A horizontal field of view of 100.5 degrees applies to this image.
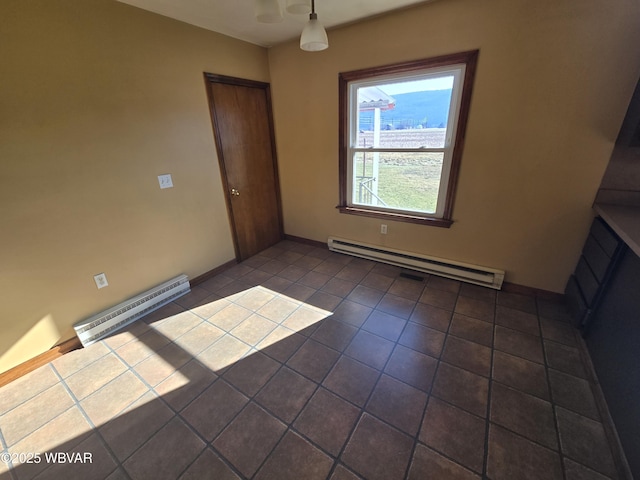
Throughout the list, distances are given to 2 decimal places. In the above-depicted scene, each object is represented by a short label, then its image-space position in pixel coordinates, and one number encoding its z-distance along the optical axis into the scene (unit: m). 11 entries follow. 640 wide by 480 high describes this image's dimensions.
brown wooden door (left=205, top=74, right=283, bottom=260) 2.78
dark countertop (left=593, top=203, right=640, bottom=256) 1.38
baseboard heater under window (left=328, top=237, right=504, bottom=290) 2.50
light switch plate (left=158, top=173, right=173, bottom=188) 2.38
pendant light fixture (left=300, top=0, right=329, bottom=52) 1.55
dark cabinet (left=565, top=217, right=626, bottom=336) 1.64
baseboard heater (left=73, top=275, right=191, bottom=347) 2.04
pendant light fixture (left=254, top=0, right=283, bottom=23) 1.39
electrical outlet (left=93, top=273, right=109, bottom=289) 2.10
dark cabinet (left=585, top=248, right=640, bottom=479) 1.19
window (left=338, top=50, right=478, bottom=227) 2.29
